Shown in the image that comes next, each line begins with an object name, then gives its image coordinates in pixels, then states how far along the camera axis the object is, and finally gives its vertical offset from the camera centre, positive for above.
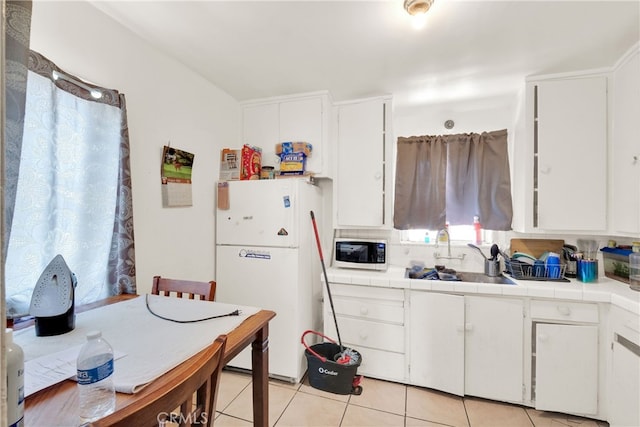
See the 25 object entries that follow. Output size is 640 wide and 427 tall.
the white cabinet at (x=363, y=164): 2.38 +0.52
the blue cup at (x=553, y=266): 1.97 -0.30
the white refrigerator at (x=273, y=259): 2.08 -0.33
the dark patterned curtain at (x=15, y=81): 0.68 +0.34
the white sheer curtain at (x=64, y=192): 1.11 +0.10
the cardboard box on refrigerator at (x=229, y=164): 2.36 +0.47
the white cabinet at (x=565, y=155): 1.91 +0.53
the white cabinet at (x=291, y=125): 2.37 +0.87
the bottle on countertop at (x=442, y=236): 2.48 -0.13
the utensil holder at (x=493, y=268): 2.15 -0.36
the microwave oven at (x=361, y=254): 2.26 -0.29
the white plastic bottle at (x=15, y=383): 0.42 -0.28
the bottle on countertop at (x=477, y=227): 2.48 -0.04
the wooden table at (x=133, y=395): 0.61 -0.47
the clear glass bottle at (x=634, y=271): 1.70 -0.28
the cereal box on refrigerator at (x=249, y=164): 2.31 +0.47
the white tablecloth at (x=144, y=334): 0.79 -0.45
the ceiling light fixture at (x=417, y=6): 1.30 +1.07
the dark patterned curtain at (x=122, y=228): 1.46 -0.08
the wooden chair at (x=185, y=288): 1.45 -0.40
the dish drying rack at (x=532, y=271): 1.97 -0.35
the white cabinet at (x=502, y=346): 1.62 -0.85
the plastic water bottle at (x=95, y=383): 0.62 -0.42
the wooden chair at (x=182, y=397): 0.51 -0.40
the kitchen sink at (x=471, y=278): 2.01 -0.44
